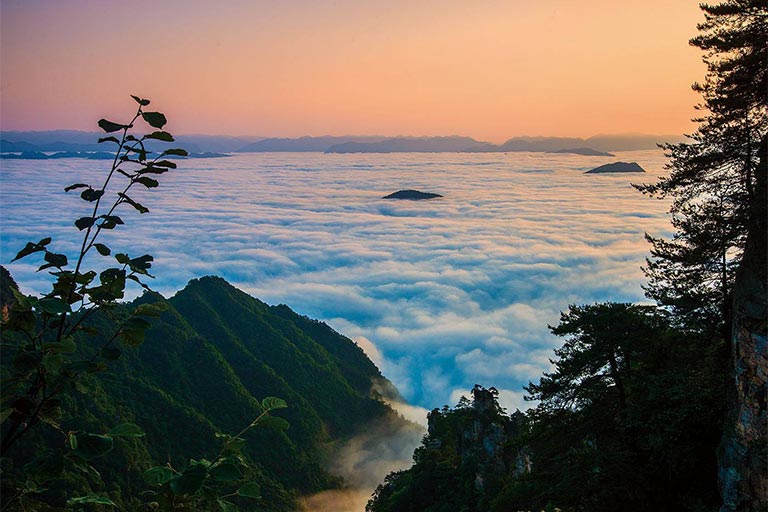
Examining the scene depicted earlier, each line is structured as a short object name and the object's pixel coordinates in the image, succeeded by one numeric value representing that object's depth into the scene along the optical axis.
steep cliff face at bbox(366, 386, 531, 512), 28.47
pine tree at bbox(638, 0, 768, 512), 11.70
